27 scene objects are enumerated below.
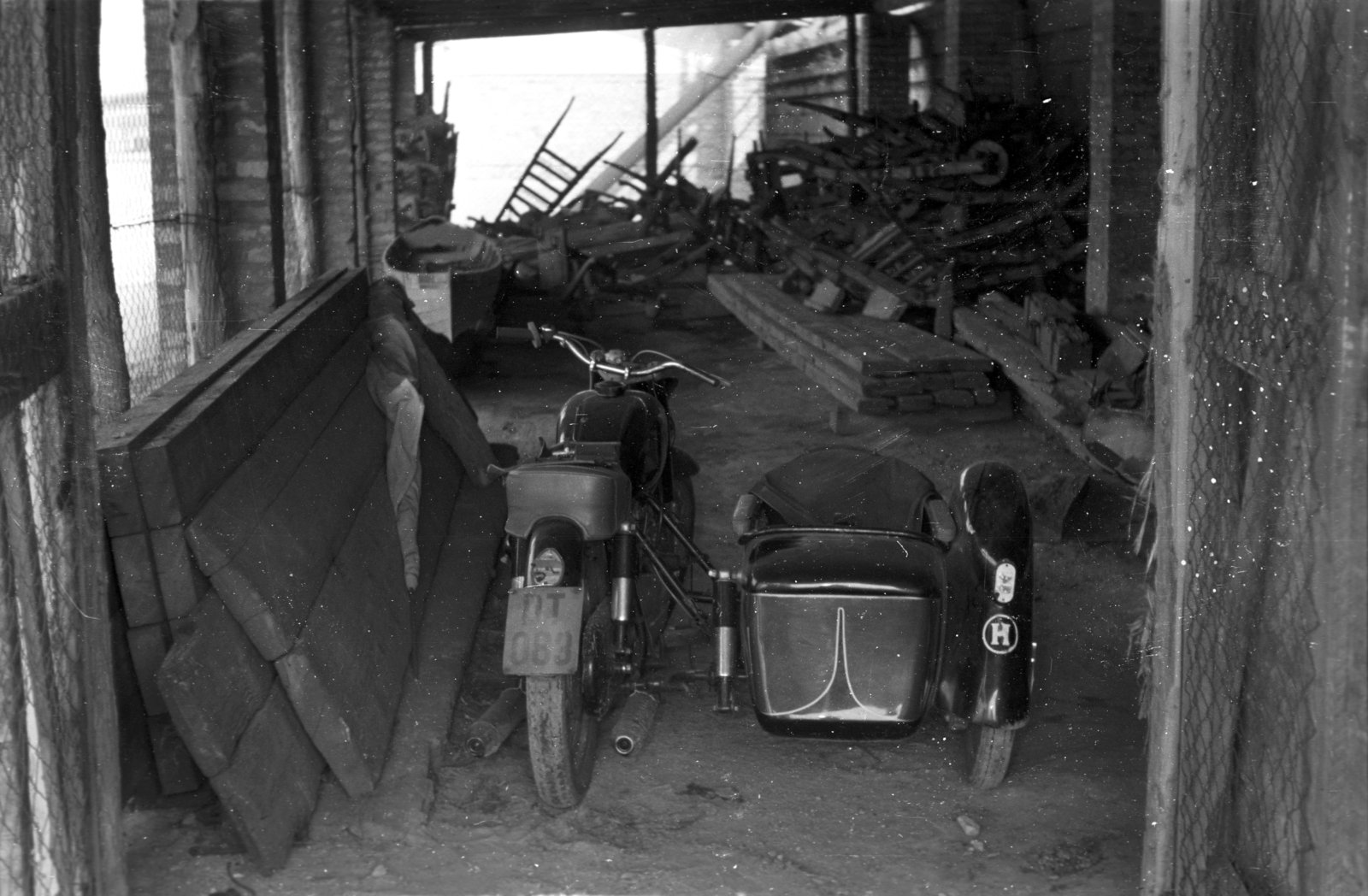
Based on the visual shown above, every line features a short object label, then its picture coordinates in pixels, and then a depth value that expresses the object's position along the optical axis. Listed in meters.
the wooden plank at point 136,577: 3.33
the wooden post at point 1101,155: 8.30
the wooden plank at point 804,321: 8.30
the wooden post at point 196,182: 6.83
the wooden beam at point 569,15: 14.95
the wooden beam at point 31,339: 2.68
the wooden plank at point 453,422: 6.13
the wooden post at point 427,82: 17.19
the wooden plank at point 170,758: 3.41
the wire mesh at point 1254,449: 2.68
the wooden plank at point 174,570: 3.38
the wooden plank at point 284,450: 3.69
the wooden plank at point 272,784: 3.37
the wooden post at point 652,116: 19.44
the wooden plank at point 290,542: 3.57
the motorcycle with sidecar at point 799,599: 3.63
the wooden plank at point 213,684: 3.23
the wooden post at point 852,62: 17.42
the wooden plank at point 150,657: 3.35
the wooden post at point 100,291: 4.43
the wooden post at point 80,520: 2.90
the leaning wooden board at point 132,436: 3.30
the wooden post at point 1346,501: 2.37
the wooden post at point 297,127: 9.08
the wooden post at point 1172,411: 2.96
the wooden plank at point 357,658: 3.78
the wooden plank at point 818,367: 8.10
